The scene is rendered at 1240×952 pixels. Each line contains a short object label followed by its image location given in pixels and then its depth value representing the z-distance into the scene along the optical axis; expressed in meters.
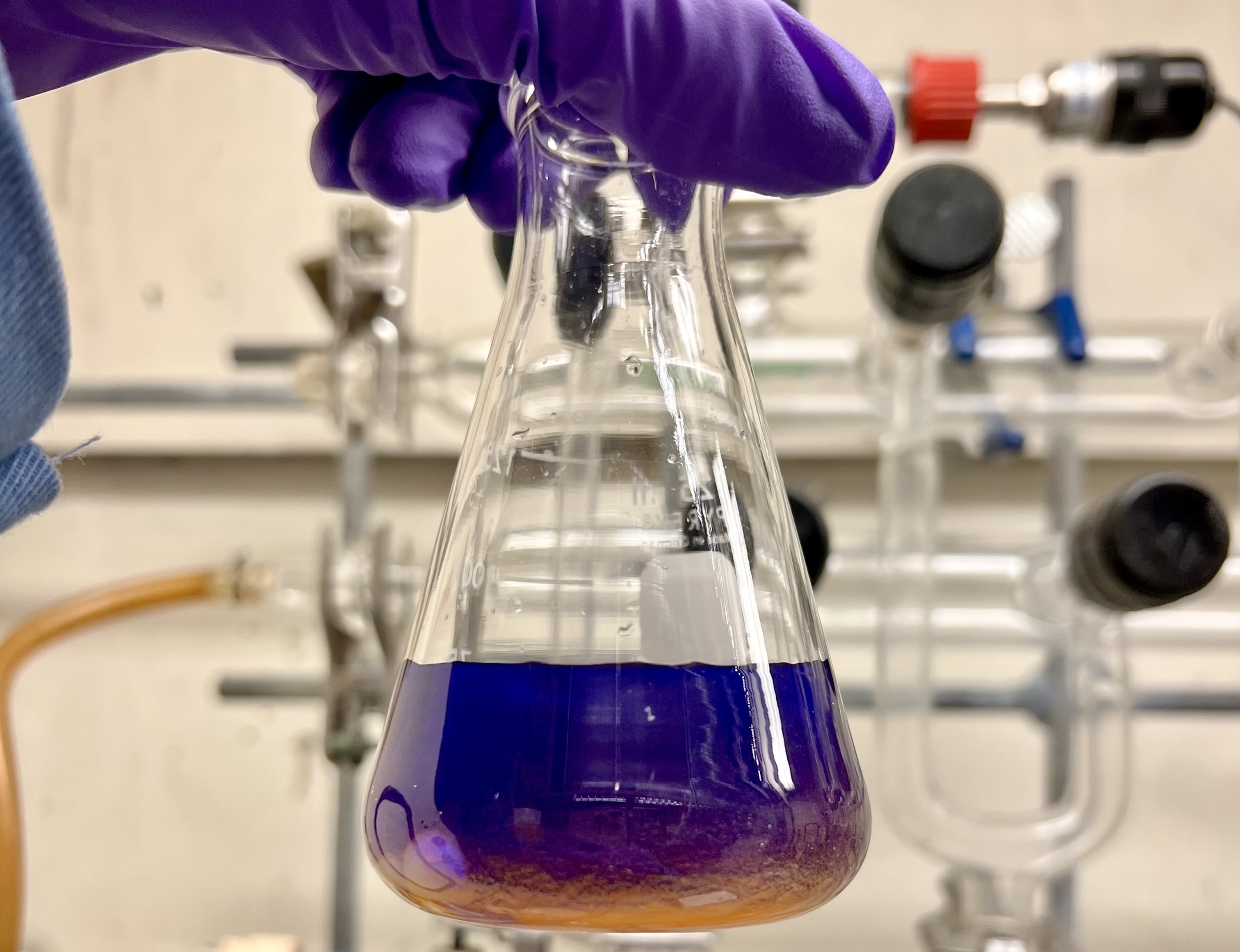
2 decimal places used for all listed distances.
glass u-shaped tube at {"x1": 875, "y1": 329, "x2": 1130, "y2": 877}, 0.59
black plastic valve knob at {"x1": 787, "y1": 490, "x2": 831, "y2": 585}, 0.51
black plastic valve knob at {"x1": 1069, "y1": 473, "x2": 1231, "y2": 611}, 0.47
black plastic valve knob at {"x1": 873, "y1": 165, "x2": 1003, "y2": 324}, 0.49
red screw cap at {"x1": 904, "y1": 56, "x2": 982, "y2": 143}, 0.56
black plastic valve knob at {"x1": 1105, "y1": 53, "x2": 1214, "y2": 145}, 0.55
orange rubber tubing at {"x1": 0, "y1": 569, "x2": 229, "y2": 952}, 0.67
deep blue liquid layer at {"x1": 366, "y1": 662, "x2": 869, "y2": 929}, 0.25
